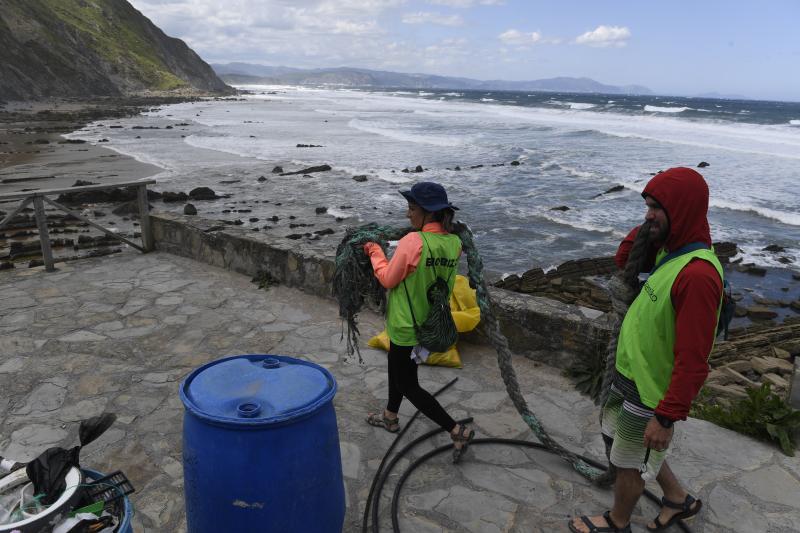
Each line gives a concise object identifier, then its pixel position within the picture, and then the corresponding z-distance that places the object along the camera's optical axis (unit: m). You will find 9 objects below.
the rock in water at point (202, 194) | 17.45
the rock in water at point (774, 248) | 15.02
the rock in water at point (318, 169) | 23.58
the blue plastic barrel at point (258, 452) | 2.17
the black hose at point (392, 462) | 2.99
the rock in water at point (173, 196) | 16.73
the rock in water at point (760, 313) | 10.12
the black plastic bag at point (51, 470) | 1.97
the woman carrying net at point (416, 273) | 3.18
